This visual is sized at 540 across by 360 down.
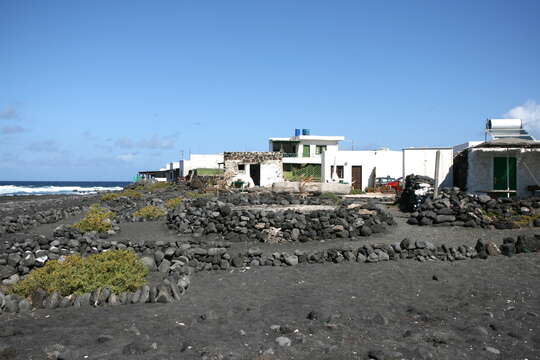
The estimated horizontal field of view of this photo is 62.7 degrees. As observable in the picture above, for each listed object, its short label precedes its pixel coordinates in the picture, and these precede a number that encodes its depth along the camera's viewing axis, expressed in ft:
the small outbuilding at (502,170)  64.23
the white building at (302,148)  158.20
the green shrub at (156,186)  130.68
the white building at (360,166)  118.52
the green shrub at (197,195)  84.04
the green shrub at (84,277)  24.57
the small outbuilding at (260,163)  138.10
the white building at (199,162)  174.40
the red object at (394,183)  102.32
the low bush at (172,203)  69.71
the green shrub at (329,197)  70.00
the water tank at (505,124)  72.90
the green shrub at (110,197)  99.78
